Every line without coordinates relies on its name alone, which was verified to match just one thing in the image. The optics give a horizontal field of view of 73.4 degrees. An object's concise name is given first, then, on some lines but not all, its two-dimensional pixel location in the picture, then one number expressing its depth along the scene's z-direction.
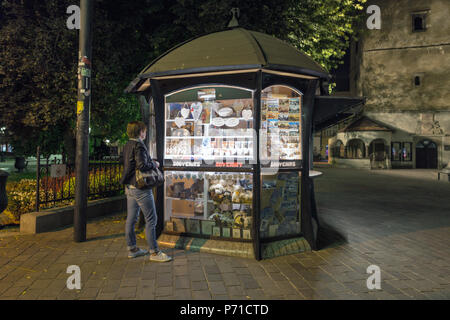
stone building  27.41
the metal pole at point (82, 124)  5.25
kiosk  4.69
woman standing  4.29
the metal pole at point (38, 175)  5.90
